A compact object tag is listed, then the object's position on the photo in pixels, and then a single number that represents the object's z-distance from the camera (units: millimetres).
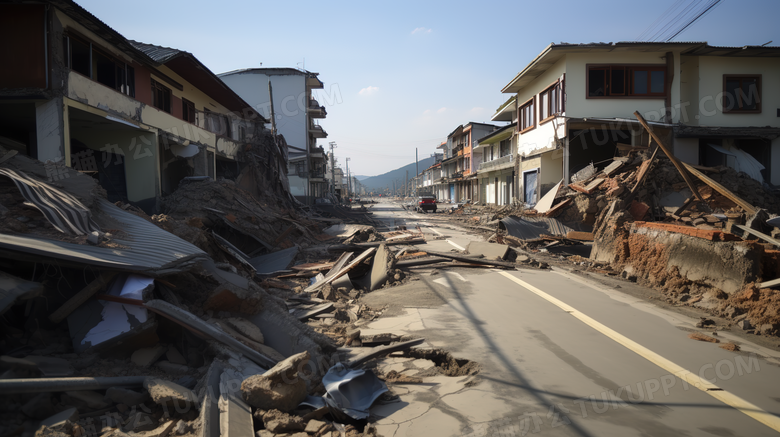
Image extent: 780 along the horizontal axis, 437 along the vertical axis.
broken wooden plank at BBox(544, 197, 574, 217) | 15614
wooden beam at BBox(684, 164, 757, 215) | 9289
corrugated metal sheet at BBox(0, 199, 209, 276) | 4141
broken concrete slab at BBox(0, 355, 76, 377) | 3268
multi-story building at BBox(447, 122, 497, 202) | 53441
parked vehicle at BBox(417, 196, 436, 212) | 41781
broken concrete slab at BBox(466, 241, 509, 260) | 11086
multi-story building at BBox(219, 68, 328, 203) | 41594
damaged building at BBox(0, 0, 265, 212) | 10602
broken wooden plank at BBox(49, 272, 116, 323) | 4125
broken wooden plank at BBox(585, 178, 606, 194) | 15539
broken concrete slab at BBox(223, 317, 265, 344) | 5031
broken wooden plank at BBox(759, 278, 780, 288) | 5387
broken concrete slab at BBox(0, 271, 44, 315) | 3557
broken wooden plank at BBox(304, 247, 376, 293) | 8748
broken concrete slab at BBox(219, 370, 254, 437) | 3121
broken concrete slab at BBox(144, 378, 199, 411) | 3342
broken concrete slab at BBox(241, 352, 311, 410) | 3424
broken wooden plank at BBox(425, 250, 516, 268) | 10266
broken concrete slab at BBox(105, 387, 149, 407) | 3377
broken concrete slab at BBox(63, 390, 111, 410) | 3277
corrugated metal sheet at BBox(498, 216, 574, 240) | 14383
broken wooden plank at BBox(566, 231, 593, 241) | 13312
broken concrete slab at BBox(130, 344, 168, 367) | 3953
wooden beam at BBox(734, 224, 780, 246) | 5935
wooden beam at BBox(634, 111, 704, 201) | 9797
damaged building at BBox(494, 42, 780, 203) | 20359
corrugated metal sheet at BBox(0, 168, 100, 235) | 5086
